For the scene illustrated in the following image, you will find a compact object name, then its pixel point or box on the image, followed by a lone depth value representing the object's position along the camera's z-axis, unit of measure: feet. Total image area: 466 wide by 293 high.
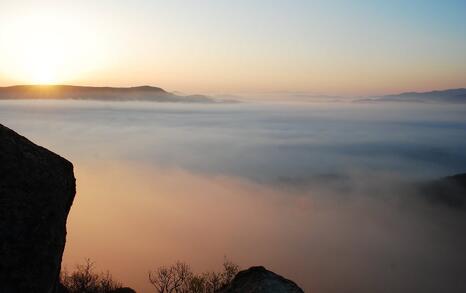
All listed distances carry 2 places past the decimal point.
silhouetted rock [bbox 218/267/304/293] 84.53
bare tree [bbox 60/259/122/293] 163.30
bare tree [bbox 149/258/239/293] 189.12
